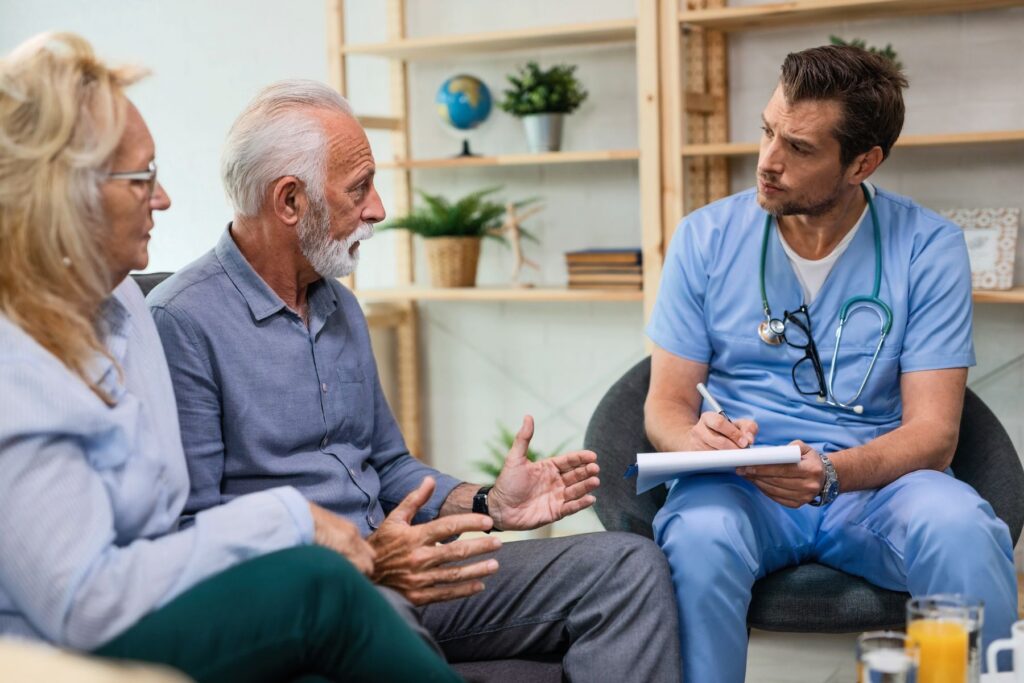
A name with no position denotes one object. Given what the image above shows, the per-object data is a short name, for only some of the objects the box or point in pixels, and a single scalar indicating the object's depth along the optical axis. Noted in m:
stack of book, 3.27
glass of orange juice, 1.25
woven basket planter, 3.47
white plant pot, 3.38
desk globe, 3.50
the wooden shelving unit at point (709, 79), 2.94
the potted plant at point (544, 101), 3.36
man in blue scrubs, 1.95
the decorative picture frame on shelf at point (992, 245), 2.91
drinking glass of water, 1.21
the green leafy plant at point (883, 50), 2.94
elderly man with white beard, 1.65
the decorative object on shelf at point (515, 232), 3.51
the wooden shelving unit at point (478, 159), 3.14
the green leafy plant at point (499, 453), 3.58
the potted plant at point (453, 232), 3.47
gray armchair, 1.91
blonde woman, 1.21
